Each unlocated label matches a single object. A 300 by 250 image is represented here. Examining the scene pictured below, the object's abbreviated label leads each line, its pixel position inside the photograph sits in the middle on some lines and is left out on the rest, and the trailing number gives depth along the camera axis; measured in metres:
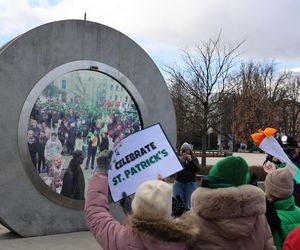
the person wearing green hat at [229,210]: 1.52
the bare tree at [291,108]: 34.96
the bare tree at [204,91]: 13.36
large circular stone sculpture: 4.17
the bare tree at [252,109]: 25.10
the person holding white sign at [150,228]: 1.39
